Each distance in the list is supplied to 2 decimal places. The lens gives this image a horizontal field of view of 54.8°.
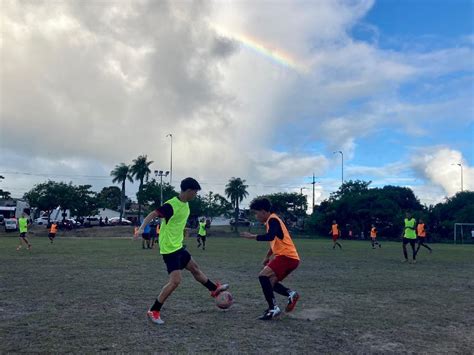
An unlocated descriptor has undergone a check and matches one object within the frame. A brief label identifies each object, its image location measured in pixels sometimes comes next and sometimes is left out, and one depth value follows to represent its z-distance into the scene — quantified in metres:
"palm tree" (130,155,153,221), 84.94
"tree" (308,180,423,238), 63.03
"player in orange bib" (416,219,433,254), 22.69
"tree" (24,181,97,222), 68.25
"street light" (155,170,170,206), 68.38
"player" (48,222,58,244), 30.69
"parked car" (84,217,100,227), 73.44
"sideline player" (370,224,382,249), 32.56
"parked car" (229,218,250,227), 95.68
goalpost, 58.02
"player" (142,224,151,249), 25.83
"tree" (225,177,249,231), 95.81
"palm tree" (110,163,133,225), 86.19
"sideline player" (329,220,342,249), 30.64
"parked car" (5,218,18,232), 51.06
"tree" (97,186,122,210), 123.84
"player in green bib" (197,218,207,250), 27.23
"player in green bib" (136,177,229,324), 6.67
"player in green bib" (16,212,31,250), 22.80
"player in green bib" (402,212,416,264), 18.19
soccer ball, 7.14
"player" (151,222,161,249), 27.93
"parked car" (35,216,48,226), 70.94
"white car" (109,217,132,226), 73.19
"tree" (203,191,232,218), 93.00
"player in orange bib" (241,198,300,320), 7.04
